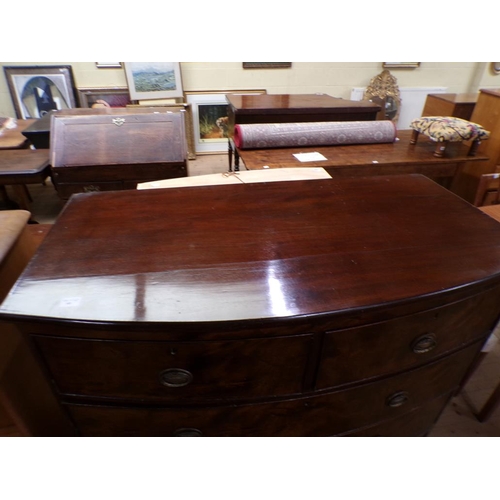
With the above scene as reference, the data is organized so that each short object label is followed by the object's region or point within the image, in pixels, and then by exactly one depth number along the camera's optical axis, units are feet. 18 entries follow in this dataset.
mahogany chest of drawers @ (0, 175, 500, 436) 1.95
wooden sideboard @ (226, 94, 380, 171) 8.30
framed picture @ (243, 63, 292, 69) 12.38
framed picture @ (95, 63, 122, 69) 11.39
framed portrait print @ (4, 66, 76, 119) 11.07
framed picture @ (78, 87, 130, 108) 11.70
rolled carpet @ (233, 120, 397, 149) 6.97
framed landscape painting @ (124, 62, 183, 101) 11.62
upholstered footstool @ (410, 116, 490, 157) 6.55
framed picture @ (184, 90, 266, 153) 12.61
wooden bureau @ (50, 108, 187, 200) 6.01
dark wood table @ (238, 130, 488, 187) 6.31
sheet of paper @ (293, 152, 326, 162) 6.52
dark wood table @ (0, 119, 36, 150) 8.42
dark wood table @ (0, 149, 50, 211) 6.96
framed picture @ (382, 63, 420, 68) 13.12
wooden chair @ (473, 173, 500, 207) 4.92
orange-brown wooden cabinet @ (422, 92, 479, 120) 10.21
